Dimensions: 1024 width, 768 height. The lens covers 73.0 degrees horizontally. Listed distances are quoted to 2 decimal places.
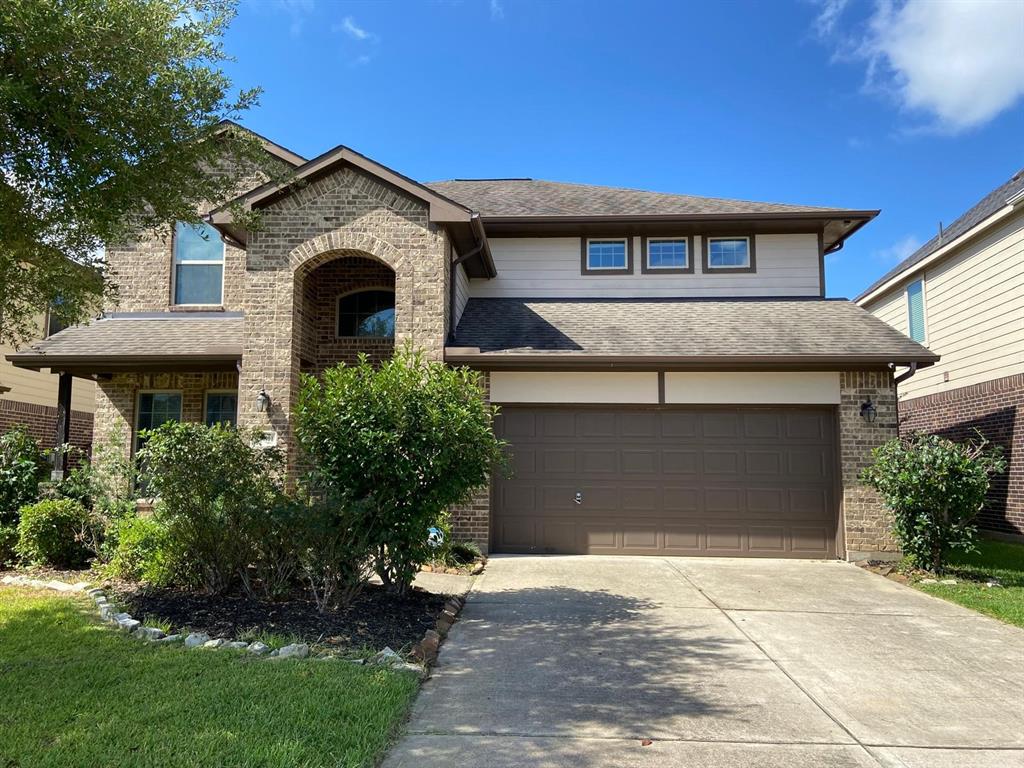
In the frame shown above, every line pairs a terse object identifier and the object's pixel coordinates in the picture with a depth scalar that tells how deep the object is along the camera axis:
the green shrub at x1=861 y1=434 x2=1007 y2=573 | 9.16
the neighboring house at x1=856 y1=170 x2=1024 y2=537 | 12.05
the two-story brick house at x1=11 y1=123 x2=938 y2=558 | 10.63
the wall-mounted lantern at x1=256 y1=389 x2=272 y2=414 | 10.41
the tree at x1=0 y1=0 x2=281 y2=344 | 5.21
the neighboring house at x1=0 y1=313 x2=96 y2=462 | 14.84
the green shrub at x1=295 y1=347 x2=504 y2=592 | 6.92
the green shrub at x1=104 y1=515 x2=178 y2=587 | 7.42
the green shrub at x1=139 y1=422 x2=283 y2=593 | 7.00
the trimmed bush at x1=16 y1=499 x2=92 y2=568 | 8.95
